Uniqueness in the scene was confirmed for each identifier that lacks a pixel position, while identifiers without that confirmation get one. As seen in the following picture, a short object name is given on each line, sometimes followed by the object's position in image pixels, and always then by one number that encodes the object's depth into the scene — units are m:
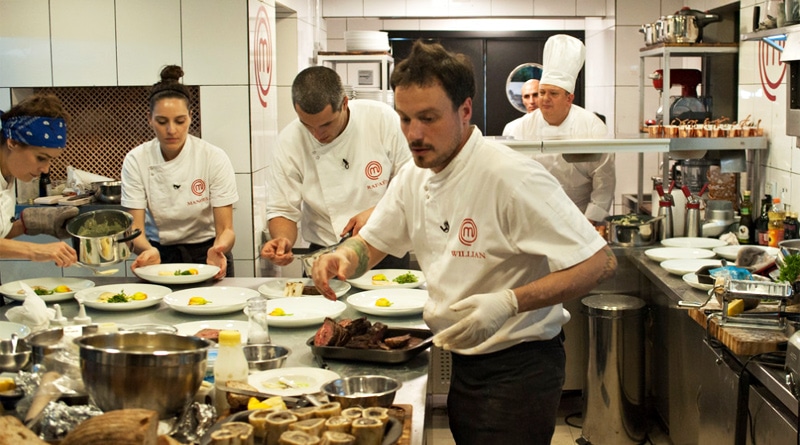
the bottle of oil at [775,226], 4.30
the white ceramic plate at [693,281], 3.56
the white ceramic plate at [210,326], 2.75
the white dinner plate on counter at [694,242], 4.41
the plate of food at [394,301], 2.91
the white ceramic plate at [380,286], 3.33
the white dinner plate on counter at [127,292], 3.04
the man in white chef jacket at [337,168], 3.62
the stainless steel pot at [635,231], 4.60
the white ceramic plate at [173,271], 3.41
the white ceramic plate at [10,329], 2.51
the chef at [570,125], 5.05
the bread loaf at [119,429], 1.58
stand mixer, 5.62
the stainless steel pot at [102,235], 3.21
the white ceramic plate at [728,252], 4.12
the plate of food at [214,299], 2.97
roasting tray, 2.40
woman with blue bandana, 3.13
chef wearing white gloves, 2.14
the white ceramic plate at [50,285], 3.16
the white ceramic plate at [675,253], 4.20
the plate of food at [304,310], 2.82
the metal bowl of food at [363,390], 1.97
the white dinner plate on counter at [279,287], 3.21
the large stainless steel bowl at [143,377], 1.80
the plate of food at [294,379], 2.15
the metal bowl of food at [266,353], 2.36
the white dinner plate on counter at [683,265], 3.87
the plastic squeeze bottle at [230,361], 2.08
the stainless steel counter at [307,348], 2.17
